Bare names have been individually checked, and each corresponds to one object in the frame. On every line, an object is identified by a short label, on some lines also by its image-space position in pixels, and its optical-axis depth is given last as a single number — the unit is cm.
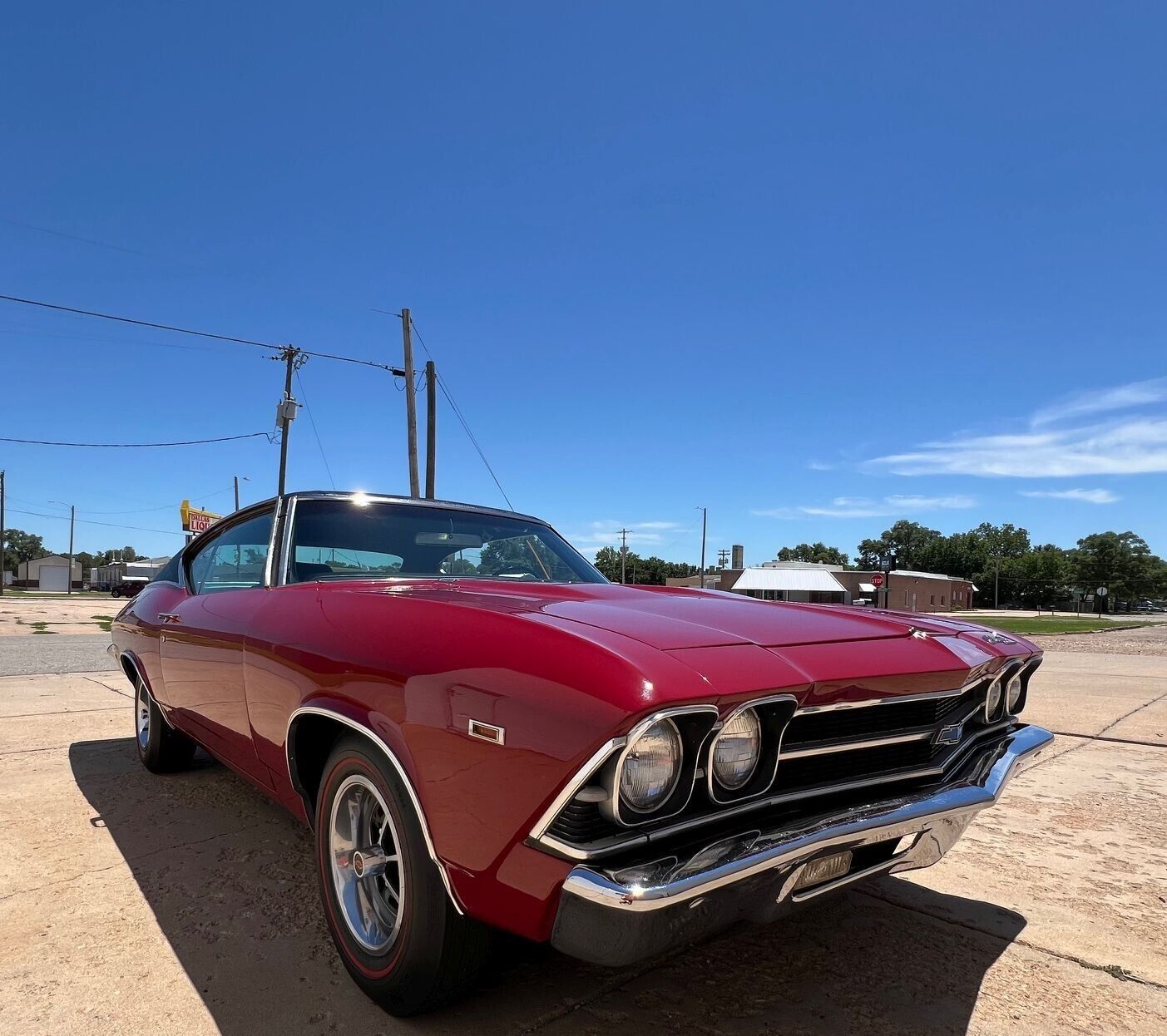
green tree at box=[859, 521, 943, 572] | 12581
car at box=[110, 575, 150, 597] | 5125
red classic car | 158
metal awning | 6731
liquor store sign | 3894
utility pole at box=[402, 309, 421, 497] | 1897
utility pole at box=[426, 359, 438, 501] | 1977
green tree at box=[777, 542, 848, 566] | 12544
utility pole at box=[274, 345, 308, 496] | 2438
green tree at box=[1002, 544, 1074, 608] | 9275
